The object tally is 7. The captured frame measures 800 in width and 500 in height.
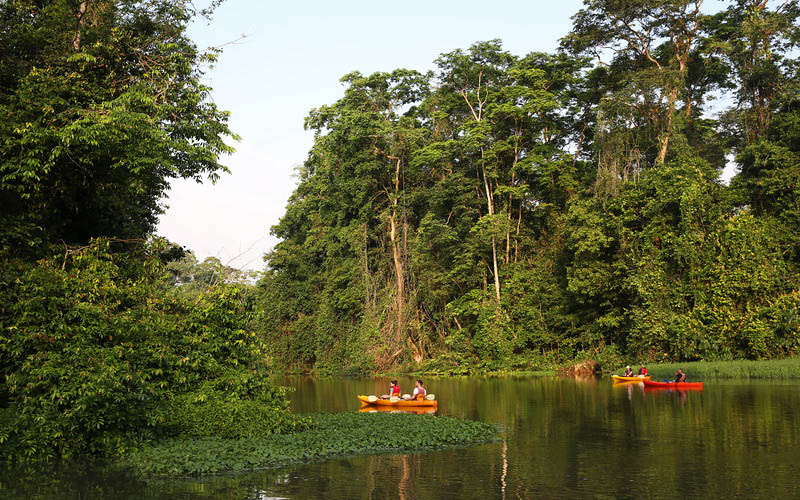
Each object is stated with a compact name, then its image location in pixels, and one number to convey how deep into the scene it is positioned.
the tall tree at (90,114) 15.75
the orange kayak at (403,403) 22.97
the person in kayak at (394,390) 24.58
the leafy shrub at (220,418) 15.20
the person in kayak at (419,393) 23.45
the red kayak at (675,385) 27.64
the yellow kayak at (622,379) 31.16
